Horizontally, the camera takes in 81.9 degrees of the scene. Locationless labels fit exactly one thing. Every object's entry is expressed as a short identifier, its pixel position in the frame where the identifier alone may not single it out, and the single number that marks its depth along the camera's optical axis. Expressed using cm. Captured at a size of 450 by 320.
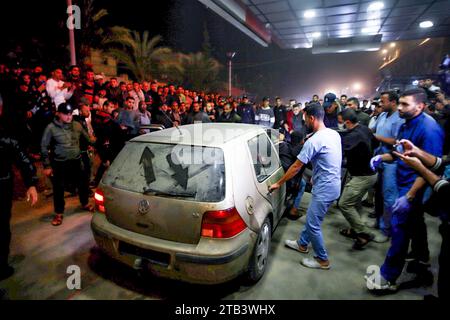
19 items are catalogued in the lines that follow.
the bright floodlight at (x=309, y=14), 785
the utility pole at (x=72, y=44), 726
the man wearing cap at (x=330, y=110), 658
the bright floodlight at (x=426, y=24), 936
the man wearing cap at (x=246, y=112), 1021
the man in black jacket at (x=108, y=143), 550
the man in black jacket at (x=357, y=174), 362
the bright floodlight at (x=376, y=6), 730
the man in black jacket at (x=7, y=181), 279
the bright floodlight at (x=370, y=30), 1001
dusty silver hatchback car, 233
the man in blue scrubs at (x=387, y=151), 361
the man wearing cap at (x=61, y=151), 405
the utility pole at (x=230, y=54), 1866
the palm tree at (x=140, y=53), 1583
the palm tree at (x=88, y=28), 1094
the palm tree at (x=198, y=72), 2261
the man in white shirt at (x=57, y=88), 666
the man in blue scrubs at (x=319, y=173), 310
